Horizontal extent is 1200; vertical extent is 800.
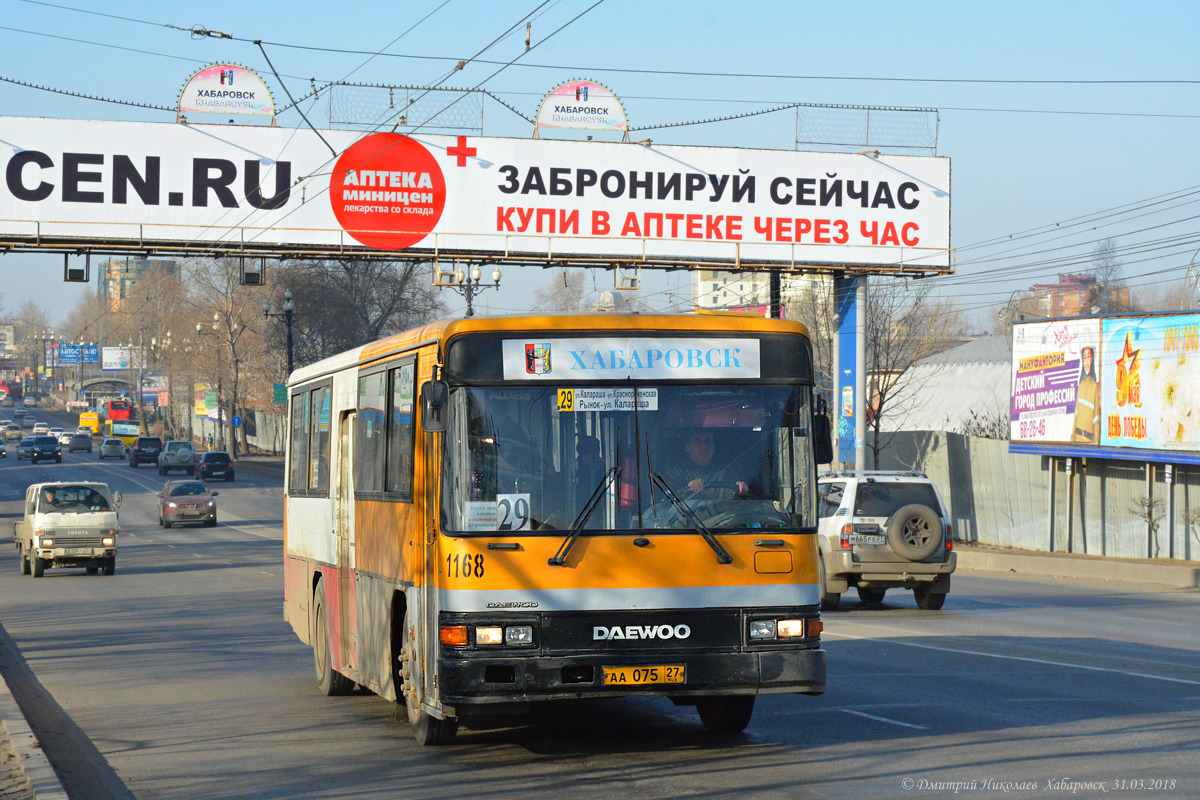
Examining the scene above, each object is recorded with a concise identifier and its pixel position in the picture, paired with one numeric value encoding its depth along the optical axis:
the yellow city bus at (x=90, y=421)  132.25
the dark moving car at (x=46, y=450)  86.38
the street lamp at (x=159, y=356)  127.53
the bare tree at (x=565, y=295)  152.27
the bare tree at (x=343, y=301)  81.12
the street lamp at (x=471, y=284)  34.12
